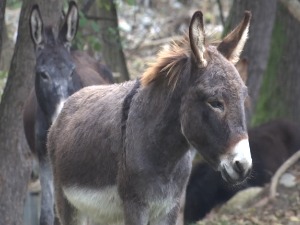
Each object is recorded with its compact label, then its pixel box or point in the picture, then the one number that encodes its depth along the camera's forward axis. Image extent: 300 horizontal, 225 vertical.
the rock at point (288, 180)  22.05
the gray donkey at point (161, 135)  11.18
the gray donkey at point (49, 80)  18.36
